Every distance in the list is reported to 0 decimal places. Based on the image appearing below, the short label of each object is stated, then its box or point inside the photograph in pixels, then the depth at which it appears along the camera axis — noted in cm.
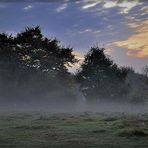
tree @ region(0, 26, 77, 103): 8106
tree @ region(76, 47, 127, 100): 7862
